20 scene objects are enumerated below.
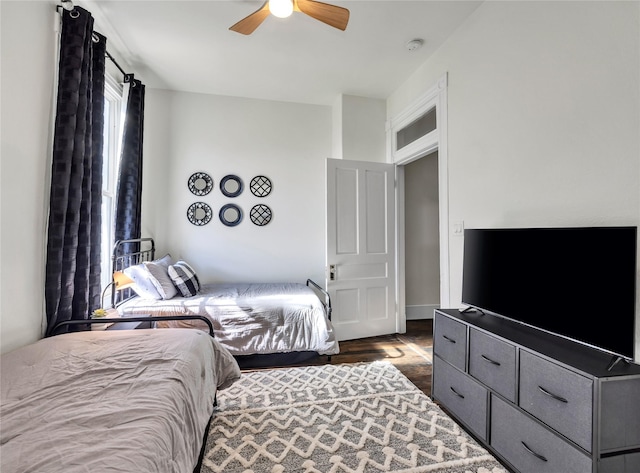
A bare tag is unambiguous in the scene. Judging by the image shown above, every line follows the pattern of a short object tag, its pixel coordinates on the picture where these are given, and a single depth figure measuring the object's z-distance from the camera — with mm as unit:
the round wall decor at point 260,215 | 4125
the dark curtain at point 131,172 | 3150
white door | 3594
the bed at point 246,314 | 2766
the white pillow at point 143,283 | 2816
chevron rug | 1680
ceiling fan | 1861
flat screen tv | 1316
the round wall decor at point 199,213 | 3953
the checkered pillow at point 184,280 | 3043
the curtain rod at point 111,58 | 2711
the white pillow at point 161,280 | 2852
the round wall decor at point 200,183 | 3955
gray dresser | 1206
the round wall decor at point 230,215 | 4023
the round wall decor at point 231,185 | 4027
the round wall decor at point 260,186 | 4121
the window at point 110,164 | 3029
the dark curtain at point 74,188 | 1952
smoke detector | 2832
